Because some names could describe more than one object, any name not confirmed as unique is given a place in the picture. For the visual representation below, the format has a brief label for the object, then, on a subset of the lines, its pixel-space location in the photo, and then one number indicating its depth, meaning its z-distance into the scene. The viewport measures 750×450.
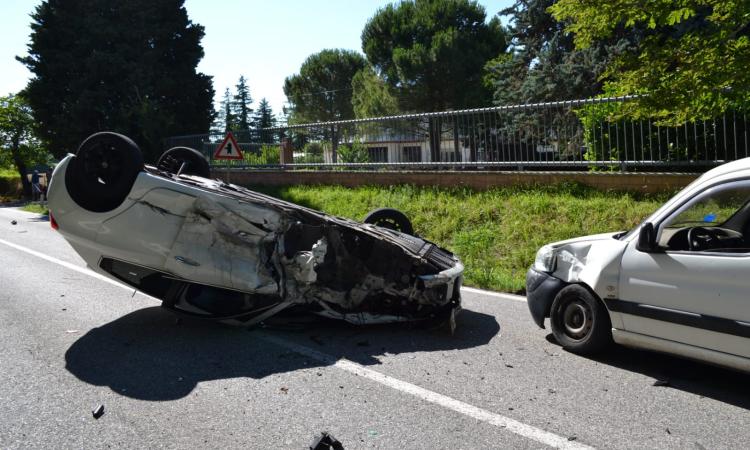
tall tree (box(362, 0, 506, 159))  34.00
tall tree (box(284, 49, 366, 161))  54.66
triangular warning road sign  15.34
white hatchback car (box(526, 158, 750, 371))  3.78
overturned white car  5.20
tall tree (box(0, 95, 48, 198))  36.78
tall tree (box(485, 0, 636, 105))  17.47
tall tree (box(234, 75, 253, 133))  94.50
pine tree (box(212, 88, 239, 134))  94.88
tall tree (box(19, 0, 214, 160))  26.41
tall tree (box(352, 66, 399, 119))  37.25
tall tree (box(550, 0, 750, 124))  6.70
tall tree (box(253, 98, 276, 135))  96.69
